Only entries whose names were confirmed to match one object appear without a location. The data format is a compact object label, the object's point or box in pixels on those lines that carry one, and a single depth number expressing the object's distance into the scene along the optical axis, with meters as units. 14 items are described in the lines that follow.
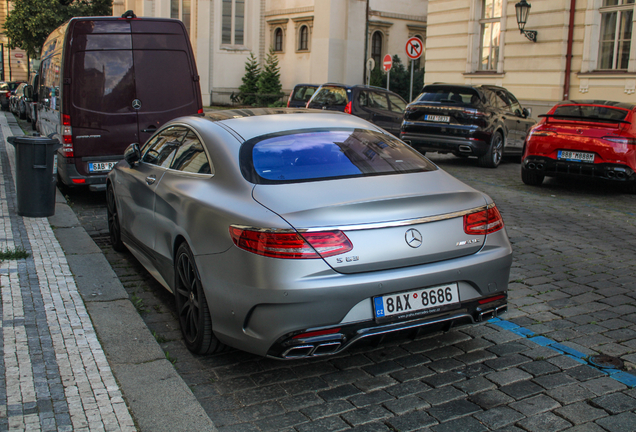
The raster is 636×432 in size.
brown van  8.91
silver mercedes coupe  3.47
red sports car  10.27
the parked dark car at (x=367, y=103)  17.52
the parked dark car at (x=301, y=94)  23.86
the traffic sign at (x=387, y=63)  23.38
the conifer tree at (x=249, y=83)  42.31
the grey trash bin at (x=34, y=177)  8.12
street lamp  20.25
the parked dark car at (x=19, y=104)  28.37
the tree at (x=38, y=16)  48.41
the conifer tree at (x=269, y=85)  40.50
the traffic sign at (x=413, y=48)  20.36
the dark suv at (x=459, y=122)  13.99
